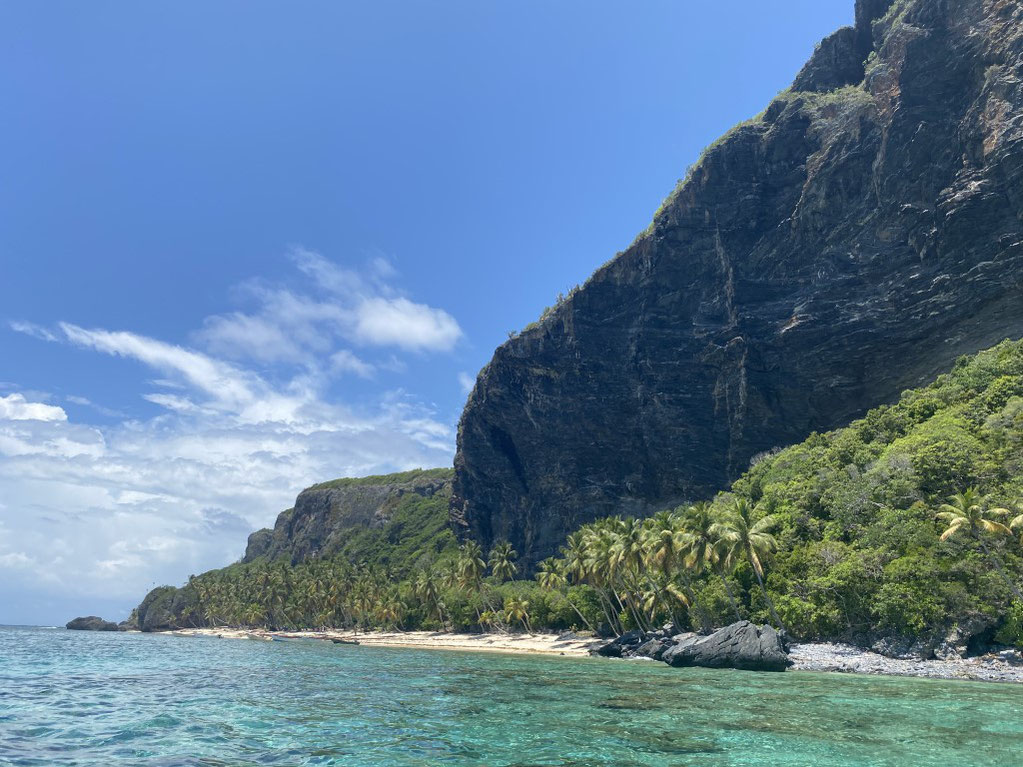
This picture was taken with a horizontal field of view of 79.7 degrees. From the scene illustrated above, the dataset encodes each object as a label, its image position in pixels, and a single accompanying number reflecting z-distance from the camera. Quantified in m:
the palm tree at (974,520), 38.06
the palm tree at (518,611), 86.88
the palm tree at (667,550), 55.81
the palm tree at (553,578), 84.50
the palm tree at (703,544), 51.88
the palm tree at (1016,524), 35.78
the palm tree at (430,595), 101.62
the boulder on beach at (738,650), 39.81
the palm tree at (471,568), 91.88
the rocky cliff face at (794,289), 82.88
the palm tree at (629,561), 61.41
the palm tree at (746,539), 50.19
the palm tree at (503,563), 97.00
